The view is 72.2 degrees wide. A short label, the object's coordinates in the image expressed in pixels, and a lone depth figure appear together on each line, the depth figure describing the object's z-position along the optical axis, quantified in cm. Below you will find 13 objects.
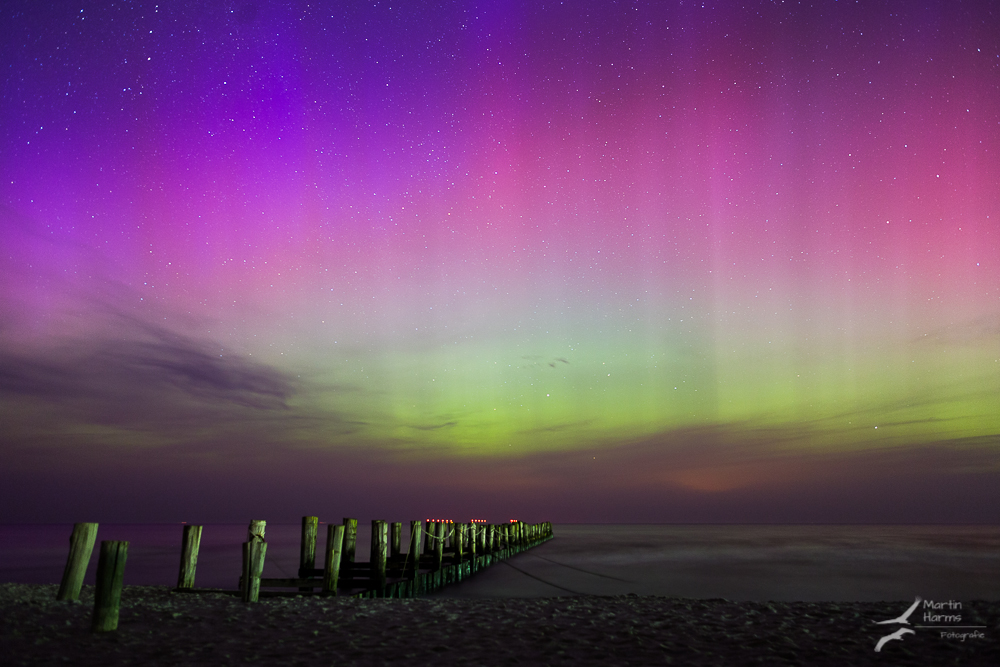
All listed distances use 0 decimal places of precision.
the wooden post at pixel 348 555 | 1709
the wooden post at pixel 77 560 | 1199
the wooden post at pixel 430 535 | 2300
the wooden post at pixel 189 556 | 1406
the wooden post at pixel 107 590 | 963
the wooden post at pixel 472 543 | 2695
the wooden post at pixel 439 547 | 2271
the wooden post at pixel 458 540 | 2483
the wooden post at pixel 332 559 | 1429
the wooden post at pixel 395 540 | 2100
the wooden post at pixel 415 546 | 1934
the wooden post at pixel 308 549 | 1670
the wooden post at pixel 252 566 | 1275
